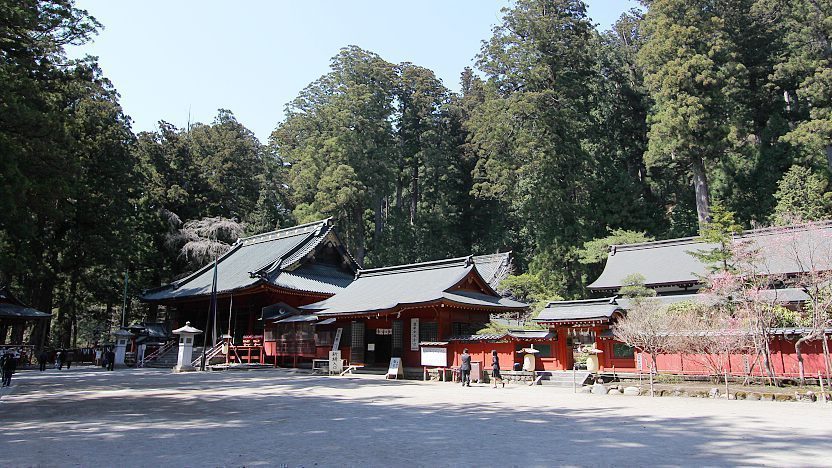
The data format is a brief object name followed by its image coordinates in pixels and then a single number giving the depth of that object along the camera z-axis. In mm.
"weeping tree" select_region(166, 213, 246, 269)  44000
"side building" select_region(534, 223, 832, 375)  22438
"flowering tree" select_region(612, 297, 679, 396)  19500
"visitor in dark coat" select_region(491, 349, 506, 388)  20406
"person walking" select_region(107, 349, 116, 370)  28062
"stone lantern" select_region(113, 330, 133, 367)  30609
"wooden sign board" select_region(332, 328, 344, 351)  26469
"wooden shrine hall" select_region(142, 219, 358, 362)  31438
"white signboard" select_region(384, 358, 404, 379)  23219
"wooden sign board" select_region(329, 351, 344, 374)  25016
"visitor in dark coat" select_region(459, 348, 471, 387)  20000
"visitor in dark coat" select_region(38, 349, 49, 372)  26328
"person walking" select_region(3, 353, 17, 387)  17297
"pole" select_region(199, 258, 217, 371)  28644
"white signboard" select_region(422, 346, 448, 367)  22828
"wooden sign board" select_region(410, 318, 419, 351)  25172
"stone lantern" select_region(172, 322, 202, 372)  26172
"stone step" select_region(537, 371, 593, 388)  21283
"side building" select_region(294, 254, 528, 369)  24625
